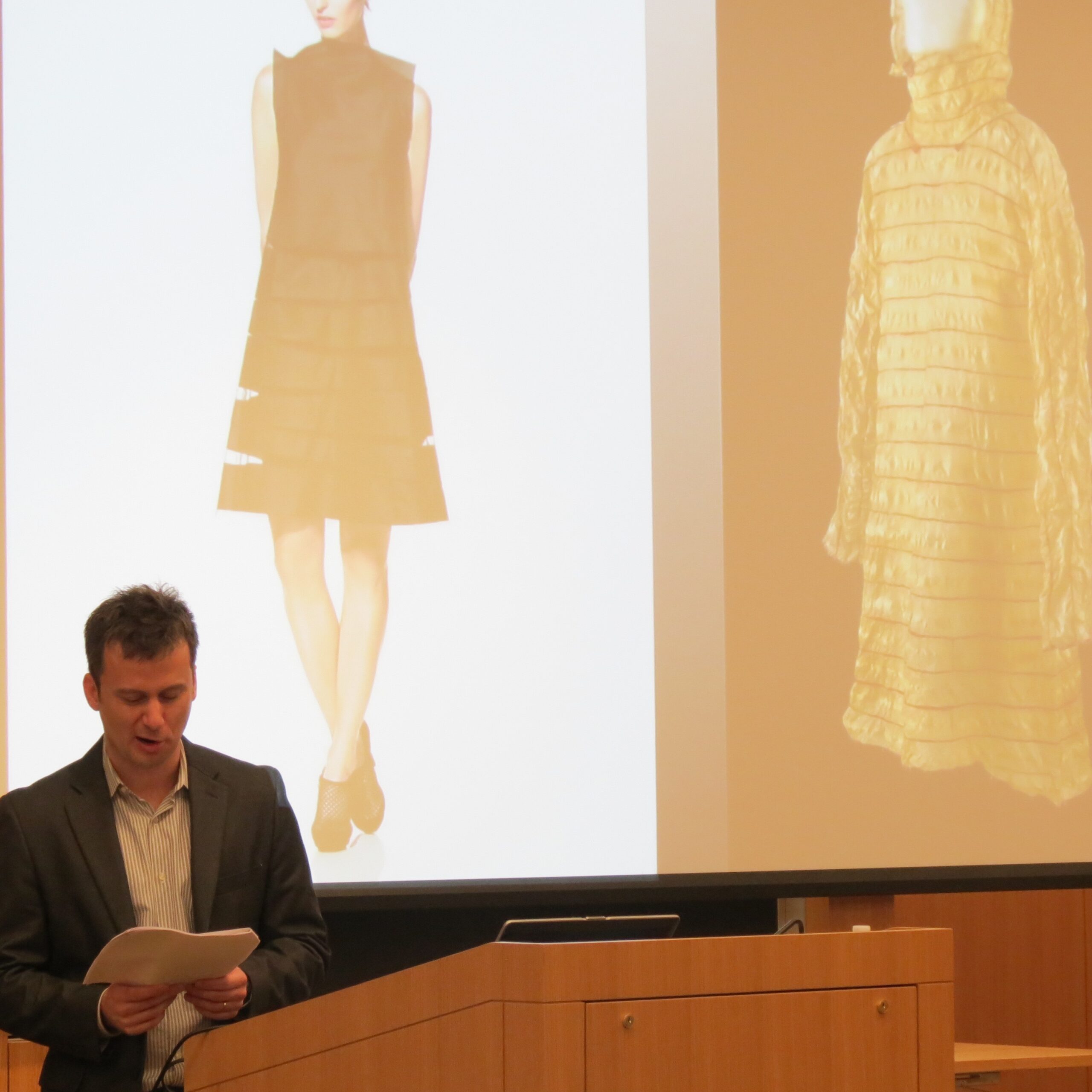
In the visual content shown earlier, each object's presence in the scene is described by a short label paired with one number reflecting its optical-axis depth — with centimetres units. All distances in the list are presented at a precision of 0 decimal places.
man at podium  637
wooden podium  614
